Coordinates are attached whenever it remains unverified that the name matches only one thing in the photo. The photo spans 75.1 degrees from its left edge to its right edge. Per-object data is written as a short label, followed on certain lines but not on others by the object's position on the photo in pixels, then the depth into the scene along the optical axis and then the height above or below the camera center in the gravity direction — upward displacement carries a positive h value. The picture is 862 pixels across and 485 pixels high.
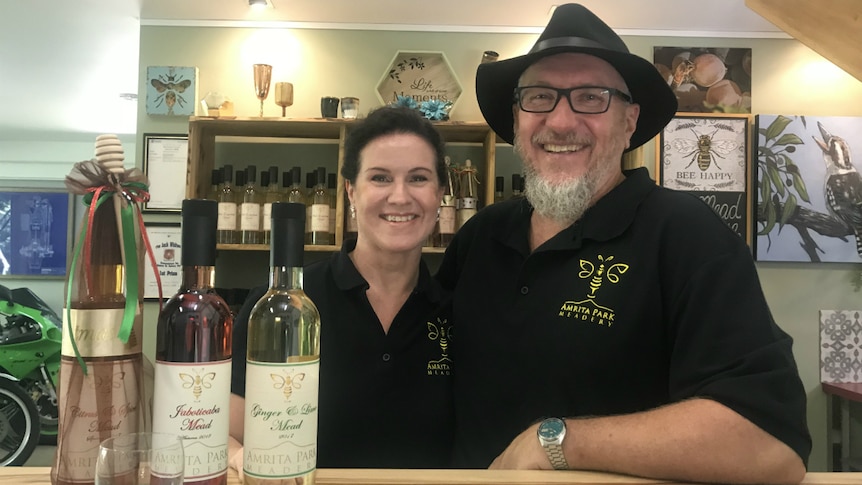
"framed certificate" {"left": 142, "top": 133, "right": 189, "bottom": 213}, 2.65 +0.38
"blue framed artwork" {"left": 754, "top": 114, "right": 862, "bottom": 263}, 2.65 +0.30
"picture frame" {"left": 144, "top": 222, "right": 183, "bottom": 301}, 2.61 +0.00
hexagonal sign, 2.68 +0.84
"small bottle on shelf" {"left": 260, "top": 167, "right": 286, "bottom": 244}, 2.38 +0.25
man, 0.76 -0.09
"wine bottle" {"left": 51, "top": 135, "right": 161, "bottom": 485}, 0.49 -0.06
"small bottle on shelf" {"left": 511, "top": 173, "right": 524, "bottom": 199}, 2.50 +0.33
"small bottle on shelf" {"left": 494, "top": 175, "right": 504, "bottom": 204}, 2.48 +0.31
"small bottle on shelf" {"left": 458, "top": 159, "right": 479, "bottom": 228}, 2.44 +0.27
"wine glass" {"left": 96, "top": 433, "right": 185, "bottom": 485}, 0.46 -0.18
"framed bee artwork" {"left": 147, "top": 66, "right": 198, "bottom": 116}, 2.67 +0.76
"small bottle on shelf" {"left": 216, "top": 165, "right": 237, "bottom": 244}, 2.38 +0.16
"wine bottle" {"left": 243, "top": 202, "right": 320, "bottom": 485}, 0.51 -0.12
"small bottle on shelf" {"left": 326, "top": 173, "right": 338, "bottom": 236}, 2.45 +0.28
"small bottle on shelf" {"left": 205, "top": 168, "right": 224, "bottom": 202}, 2.47 +0.30
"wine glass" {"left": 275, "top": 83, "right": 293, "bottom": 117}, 2.50 +0.70
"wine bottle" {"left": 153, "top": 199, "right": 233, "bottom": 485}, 0.48 -0.10
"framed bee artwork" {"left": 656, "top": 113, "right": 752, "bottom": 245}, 2.66 +0.47
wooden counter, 0.60 -0.25
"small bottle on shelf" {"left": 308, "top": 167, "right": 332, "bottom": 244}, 2.38 +0.13
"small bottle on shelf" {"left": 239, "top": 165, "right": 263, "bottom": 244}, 2.39 +0.16
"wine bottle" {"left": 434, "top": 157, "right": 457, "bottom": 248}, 2.40 +0.14
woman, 1.13 -0.14
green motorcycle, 3.21 -0.82
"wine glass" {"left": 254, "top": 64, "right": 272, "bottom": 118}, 2.50 +0.77
